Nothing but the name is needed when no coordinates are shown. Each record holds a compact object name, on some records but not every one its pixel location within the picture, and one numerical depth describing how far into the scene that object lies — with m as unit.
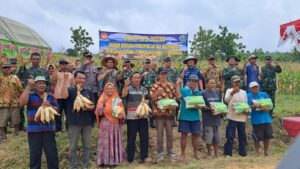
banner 12.08
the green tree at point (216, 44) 20.31
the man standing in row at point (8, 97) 5.89
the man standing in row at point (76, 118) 4.81
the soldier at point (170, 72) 6.28
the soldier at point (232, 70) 6.41
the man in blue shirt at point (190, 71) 5.86
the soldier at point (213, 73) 6.76
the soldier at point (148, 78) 6.22
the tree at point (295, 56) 25.02
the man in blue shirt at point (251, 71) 6.67
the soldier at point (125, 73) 5.83
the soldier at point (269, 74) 6.89
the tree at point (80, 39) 19.85
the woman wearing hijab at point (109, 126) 5.09
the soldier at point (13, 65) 6.25
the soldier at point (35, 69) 5.72
